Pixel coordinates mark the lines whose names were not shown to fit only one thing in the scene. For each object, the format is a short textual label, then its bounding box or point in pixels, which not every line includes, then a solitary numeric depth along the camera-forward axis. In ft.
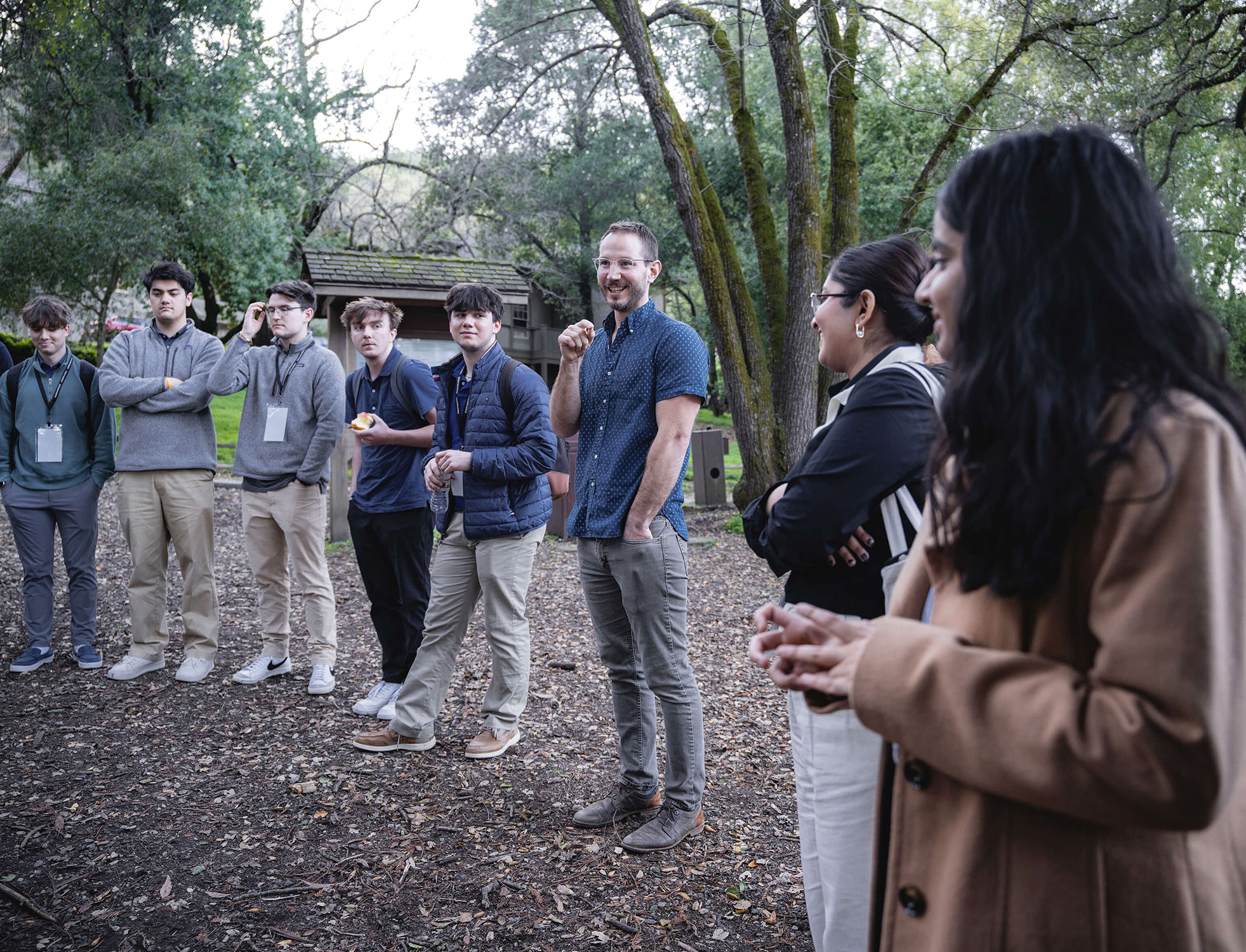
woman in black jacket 6.42
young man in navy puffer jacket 13.55
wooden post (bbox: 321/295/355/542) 30.76
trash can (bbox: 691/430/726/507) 39.96
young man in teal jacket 18.08
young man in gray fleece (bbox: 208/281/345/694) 16.90
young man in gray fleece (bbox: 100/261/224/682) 17.29
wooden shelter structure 32.20
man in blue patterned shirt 10.80
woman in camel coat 3.19
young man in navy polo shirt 16.12
